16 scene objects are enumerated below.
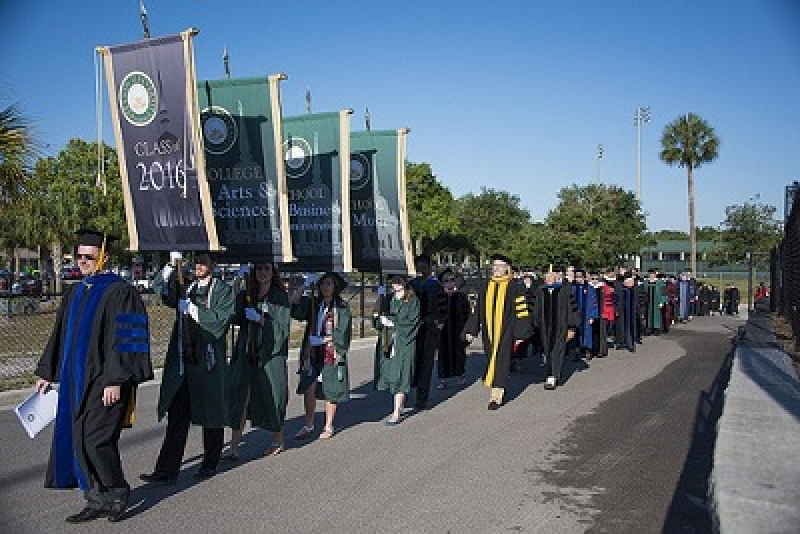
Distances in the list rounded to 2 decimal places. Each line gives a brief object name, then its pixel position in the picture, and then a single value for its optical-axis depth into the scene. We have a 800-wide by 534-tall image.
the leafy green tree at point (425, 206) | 49.28
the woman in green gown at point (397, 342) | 8.85
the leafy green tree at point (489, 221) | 63.25
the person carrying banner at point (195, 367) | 6.28
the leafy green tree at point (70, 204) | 37.31
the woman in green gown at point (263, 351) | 6.87
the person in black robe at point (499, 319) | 10.20
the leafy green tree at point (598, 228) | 47.81
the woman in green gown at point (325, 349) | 7.95
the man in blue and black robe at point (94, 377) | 5.14
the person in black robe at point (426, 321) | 10.05
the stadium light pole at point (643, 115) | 61.59
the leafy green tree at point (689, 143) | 49.06
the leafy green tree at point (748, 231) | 58.78
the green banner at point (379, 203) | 9.83
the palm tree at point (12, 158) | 11.07
